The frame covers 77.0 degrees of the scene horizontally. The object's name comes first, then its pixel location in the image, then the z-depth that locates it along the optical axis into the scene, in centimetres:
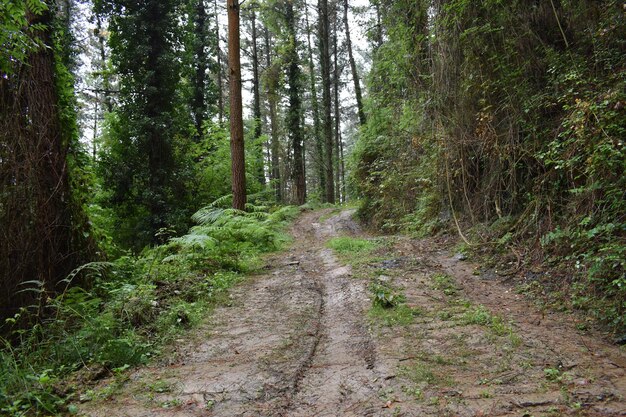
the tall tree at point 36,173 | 487
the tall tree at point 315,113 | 2570
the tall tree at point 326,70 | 2112
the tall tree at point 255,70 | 2300
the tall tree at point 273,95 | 2234
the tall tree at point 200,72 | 1964
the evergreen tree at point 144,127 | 1392
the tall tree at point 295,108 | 2147
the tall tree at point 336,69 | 2653
